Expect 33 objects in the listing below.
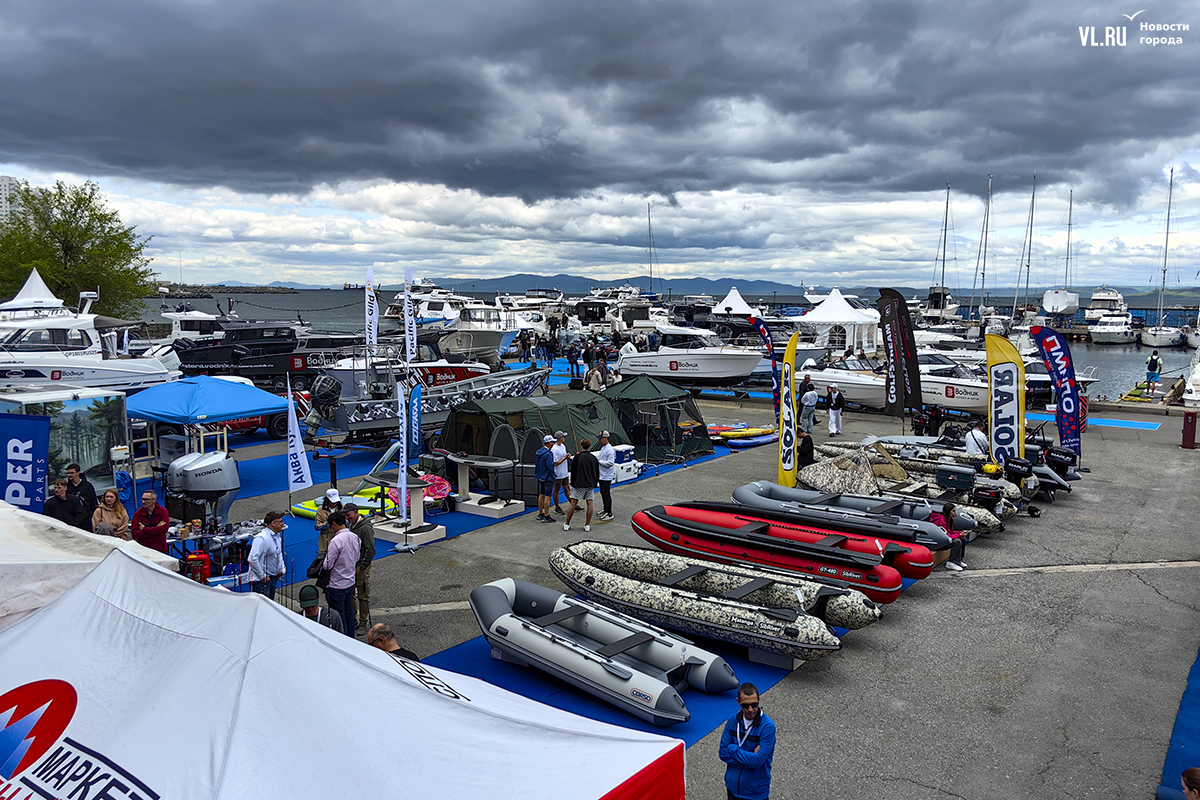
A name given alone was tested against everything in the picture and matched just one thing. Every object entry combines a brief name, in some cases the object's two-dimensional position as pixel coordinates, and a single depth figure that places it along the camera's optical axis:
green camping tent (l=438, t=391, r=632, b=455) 14.88
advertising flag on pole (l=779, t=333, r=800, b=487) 14.15
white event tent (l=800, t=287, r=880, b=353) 33.36
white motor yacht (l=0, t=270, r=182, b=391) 16.50
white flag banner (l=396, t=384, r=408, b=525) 11.45
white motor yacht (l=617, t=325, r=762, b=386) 28.77
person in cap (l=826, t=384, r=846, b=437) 20.48
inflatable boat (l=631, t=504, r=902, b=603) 8.52
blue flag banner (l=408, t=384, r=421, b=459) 12.50
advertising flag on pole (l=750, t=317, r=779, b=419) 21.77
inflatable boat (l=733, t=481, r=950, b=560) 9.84
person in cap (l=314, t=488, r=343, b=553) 9.55
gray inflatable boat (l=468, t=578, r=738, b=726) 6.31
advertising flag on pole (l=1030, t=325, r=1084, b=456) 16.02
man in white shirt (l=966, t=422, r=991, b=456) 14.48
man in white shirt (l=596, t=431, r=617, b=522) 12.41
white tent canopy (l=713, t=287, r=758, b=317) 51.34
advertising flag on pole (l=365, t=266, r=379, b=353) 14.49
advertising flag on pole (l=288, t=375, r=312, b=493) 10.95
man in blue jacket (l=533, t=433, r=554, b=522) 12.45
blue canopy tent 13.41
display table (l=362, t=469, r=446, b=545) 11.56
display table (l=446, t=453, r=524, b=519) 13.05
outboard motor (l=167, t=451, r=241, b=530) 10.26
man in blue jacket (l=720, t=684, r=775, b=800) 4.57
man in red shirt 8.62
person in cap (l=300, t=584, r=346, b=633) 6.68
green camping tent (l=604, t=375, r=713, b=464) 17.70
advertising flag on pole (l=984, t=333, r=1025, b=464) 14.12
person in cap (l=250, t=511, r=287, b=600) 7.89
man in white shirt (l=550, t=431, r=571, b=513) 12.52
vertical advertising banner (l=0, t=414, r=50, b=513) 9.42
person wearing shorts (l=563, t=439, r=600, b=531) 11.81
